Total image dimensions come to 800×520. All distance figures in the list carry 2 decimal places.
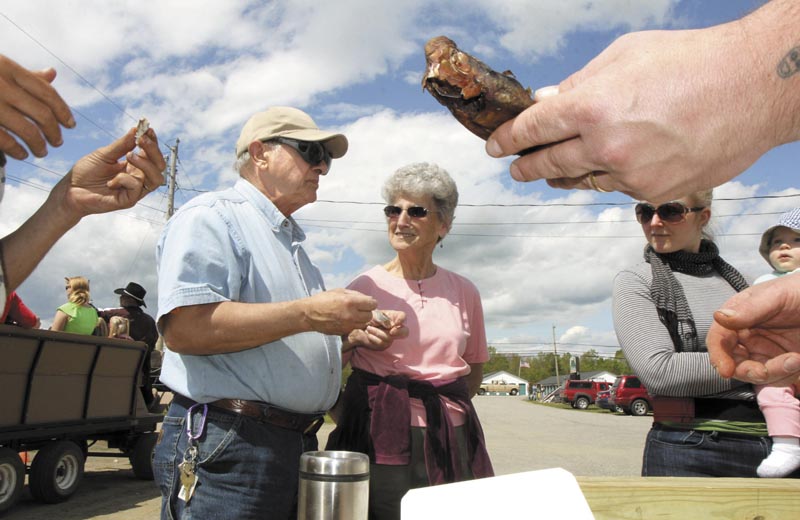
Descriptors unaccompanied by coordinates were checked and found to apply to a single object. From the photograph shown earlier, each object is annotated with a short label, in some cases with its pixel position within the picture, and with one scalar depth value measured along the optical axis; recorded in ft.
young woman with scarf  7.44
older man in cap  6.77
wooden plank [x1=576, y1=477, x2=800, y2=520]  4.07
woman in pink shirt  8.27
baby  7.05
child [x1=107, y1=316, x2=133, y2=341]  26.53
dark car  113.19
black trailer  17.39
